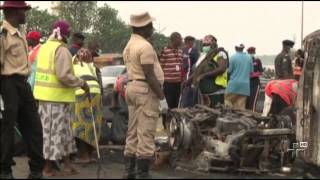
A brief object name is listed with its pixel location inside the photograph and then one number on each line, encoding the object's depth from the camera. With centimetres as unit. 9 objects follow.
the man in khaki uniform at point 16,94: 657
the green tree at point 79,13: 3603
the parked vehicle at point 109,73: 2167
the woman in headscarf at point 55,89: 737
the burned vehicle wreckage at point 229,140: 751
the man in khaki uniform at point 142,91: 693
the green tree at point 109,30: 4293
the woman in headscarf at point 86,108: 861
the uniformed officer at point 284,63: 1241
